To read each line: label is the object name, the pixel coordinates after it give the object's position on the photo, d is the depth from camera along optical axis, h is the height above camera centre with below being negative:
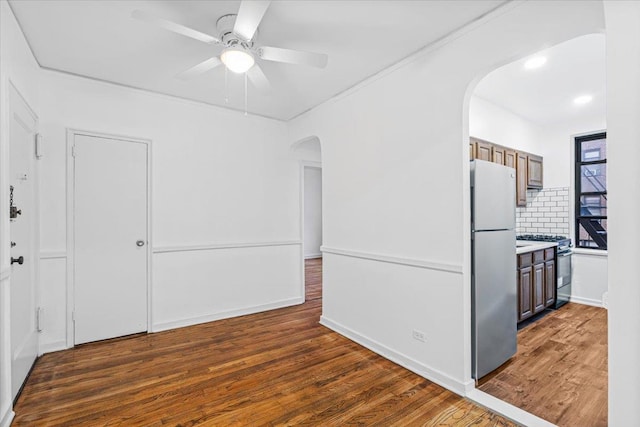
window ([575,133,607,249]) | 4.38 +0.31
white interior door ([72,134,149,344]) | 3.13 -0.26
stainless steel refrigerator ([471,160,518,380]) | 2.35 -0.44
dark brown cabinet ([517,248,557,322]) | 3.43 -0.82
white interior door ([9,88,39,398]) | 2.22 -0.23
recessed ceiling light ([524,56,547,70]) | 2.84 +1.42
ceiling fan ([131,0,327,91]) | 1.71 +1.11
